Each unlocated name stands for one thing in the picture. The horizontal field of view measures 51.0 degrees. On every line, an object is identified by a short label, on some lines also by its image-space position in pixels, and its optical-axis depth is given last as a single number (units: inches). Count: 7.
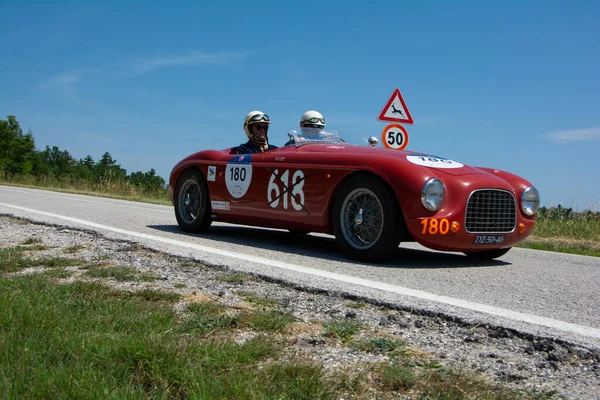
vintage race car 206.4
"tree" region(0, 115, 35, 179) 1629.7
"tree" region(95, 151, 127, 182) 853.8
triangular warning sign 476.1
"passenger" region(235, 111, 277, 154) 293.3
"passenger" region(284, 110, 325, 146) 284.2
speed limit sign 475.8
